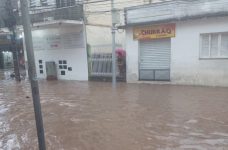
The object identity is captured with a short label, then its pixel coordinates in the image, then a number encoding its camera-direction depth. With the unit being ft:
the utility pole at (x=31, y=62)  10.30
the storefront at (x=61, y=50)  52.29
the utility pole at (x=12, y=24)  50.14
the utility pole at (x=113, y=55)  40.63
